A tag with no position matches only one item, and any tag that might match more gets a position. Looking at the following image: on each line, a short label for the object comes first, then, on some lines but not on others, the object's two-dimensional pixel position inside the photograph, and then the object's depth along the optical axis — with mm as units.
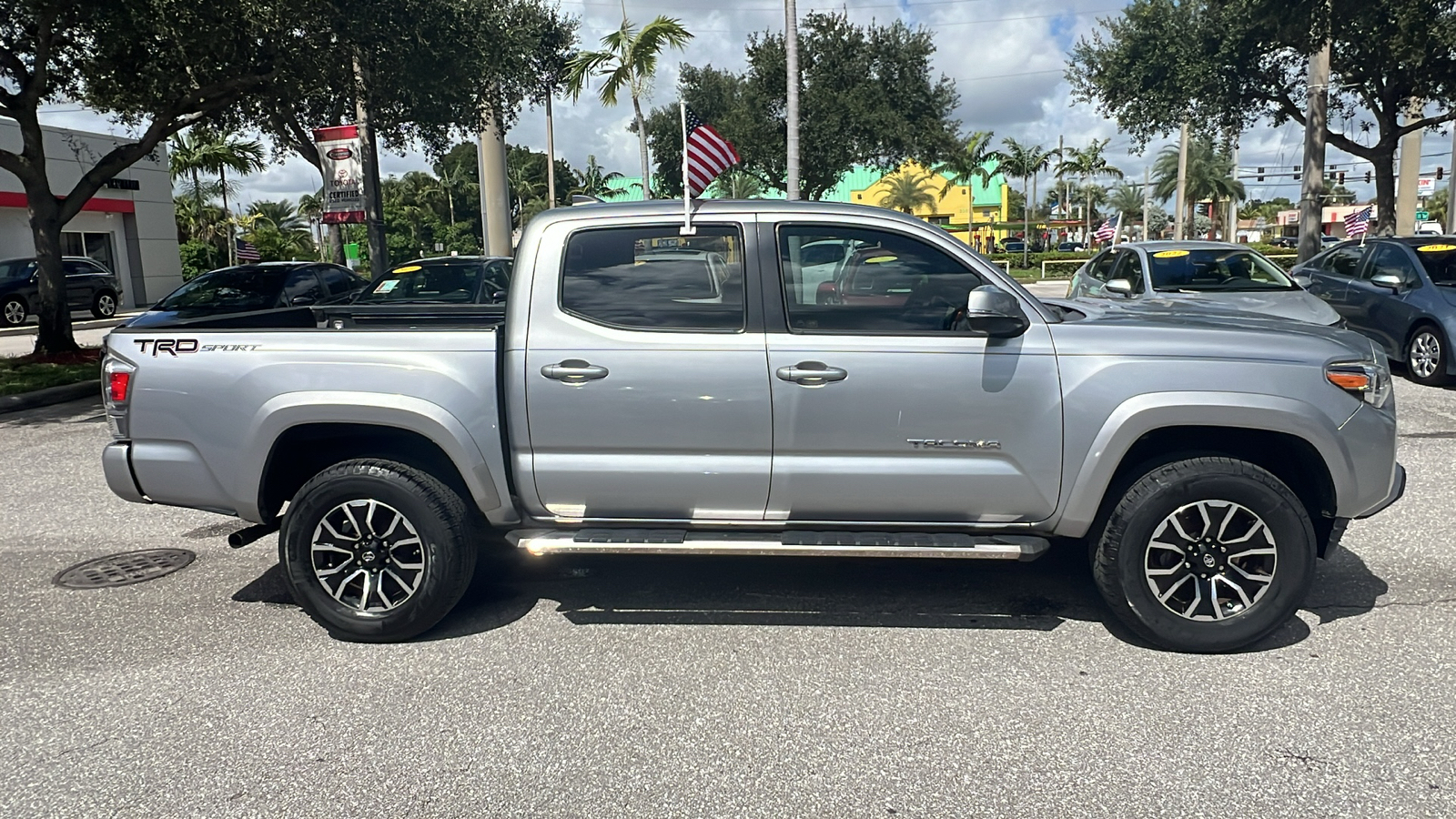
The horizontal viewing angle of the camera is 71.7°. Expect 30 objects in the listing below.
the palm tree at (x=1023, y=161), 75188
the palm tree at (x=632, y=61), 19266
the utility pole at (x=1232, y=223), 81050
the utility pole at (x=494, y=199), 21266
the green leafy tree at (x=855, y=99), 30016
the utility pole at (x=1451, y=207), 21648
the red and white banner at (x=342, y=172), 14617
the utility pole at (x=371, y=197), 15138
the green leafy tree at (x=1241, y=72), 16469
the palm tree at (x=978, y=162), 67938
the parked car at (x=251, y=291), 13133
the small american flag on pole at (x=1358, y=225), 43594
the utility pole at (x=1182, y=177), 31748
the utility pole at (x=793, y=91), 16172
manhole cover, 5375
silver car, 9703
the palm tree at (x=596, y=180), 68812
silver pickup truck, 4121
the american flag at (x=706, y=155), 16250
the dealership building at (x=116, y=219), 29922
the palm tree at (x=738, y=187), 58166
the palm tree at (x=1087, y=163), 81938
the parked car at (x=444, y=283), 12062
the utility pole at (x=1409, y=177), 24812
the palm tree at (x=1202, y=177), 72938
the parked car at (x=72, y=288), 23547
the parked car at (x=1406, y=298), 10422
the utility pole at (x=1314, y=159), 17609
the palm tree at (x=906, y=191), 79188
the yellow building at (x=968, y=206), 77438
